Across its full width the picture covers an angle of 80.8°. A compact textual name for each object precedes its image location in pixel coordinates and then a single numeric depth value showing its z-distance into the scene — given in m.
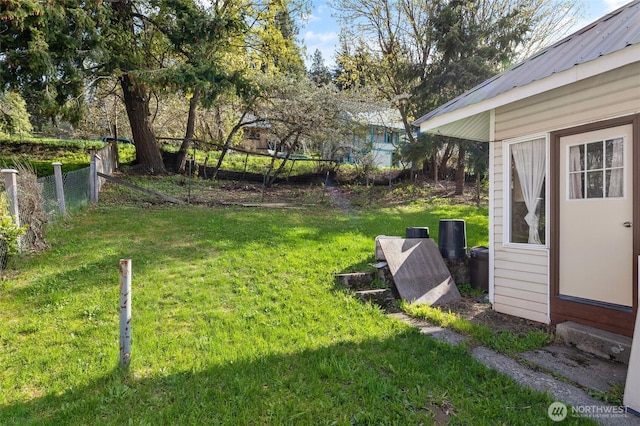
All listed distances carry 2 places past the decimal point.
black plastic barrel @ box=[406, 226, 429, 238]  5.84
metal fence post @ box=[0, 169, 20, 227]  4.75
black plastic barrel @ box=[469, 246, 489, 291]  5.27
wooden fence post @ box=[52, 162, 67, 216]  6.77
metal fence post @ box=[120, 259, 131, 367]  2.67
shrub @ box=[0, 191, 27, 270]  4.34
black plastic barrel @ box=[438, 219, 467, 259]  5.46
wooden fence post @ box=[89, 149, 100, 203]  8.89
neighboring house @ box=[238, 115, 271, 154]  14.99
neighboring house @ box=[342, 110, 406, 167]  14.41
